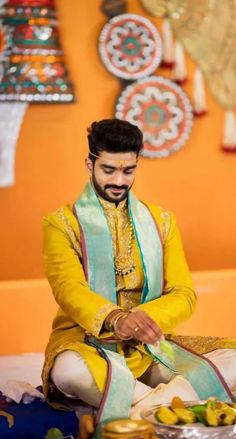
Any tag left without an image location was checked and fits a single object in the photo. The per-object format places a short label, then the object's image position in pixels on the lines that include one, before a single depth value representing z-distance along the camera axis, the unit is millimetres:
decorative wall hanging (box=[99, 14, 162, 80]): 5285
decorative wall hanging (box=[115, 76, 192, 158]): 5371
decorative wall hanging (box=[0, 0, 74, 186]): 5117
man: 3320
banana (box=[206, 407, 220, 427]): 2846
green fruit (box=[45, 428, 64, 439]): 2928
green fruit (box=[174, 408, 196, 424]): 2891
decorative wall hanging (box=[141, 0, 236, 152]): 5453
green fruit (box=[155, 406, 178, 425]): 2871
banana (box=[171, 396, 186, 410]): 2977
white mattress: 4508
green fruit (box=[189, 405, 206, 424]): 2900
